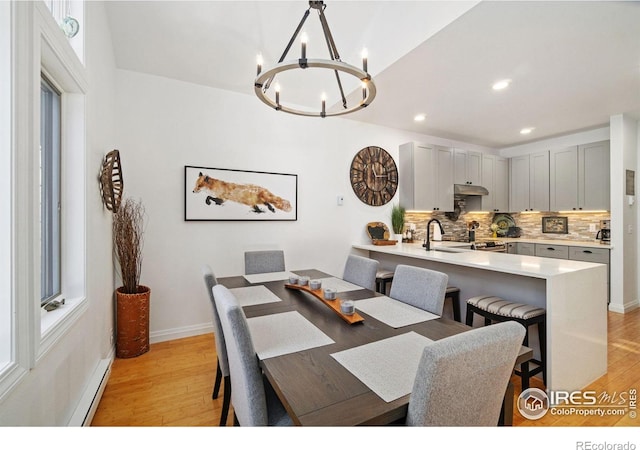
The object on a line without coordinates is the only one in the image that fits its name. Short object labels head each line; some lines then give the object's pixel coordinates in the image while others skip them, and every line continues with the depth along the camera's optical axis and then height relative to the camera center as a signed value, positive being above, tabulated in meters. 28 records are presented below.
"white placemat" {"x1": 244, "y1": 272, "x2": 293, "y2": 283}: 2.36 -0.45
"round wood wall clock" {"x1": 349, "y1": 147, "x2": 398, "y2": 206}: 4.11 +0.70
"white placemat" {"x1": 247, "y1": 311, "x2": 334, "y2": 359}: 1.19 -0.50
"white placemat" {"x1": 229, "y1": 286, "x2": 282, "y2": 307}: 1.81 -0.47
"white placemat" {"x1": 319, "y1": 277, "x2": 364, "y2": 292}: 2.12 -0.47
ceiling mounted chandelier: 1.45 +0.80
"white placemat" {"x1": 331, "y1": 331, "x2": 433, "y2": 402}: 0.92 -0.51
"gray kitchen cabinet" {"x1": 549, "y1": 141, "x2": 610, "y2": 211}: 4.13 +0.70
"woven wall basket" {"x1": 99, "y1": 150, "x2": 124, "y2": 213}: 2.16 +0.32
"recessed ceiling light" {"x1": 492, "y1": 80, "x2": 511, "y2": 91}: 2.88 +1.40
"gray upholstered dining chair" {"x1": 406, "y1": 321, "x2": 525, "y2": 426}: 0.78 -0.43
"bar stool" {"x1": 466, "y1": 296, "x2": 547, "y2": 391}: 2.01 -0.66
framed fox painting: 3.07 +0.33
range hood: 4.69 +0.56
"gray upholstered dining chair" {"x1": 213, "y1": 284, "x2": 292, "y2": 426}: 1.08 -0.56
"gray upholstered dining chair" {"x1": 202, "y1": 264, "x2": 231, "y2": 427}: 1.65 -0.74
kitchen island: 1.97 -0.58
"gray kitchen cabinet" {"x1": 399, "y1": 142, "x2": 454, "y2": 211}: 4.30 +0.71
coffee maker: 4.25 -0.12
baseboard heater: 1.59 -1.05
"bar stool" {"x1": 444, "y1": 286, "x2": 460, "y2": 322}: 2.73 -0.70
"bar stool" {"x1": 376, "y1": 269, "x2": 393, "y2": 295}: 3.36 -0.65
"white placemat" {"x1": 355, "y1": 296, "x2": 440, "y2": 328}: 1.49 -0.49
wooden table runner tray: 1.47 -0.46
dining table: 0.84 -0.51
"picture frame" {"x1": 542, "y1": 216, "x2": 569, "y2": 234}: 4.84 -0.02
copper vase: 2.57 -0.87
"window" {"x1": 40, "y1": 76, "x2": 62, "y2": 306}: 1.62 +0.18
